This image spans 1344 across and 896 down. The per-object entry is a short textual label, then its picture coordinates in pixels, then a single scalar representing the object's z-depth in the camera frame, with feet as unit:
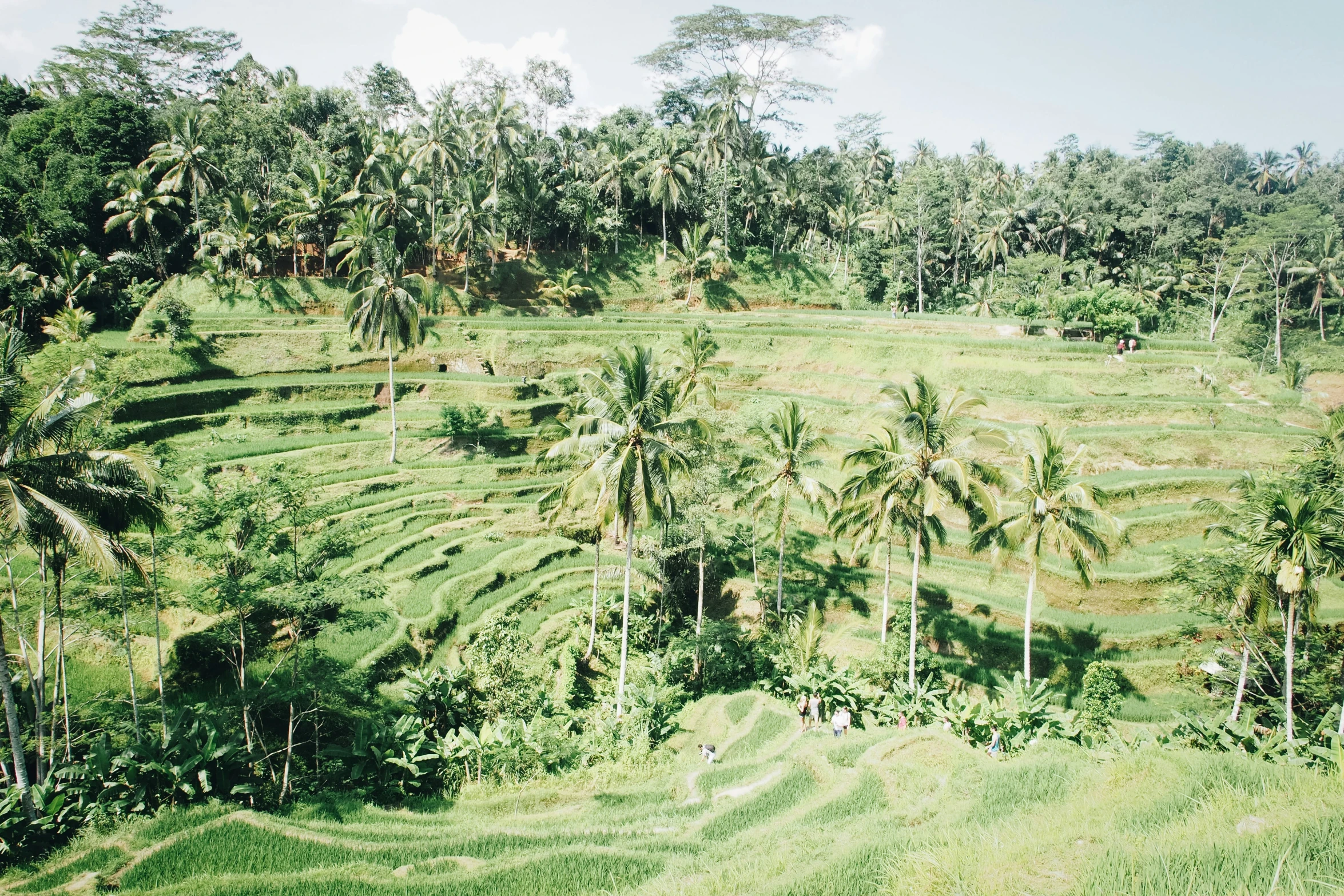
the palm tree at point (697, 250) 184.65
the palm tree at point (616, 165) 188.75
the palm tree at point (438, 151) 151.64
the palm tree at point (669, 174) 181.88
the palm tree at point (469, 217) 160.15
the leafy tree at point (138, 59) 179.01
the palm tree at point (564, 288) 172.76
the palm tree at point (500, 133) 164.96
